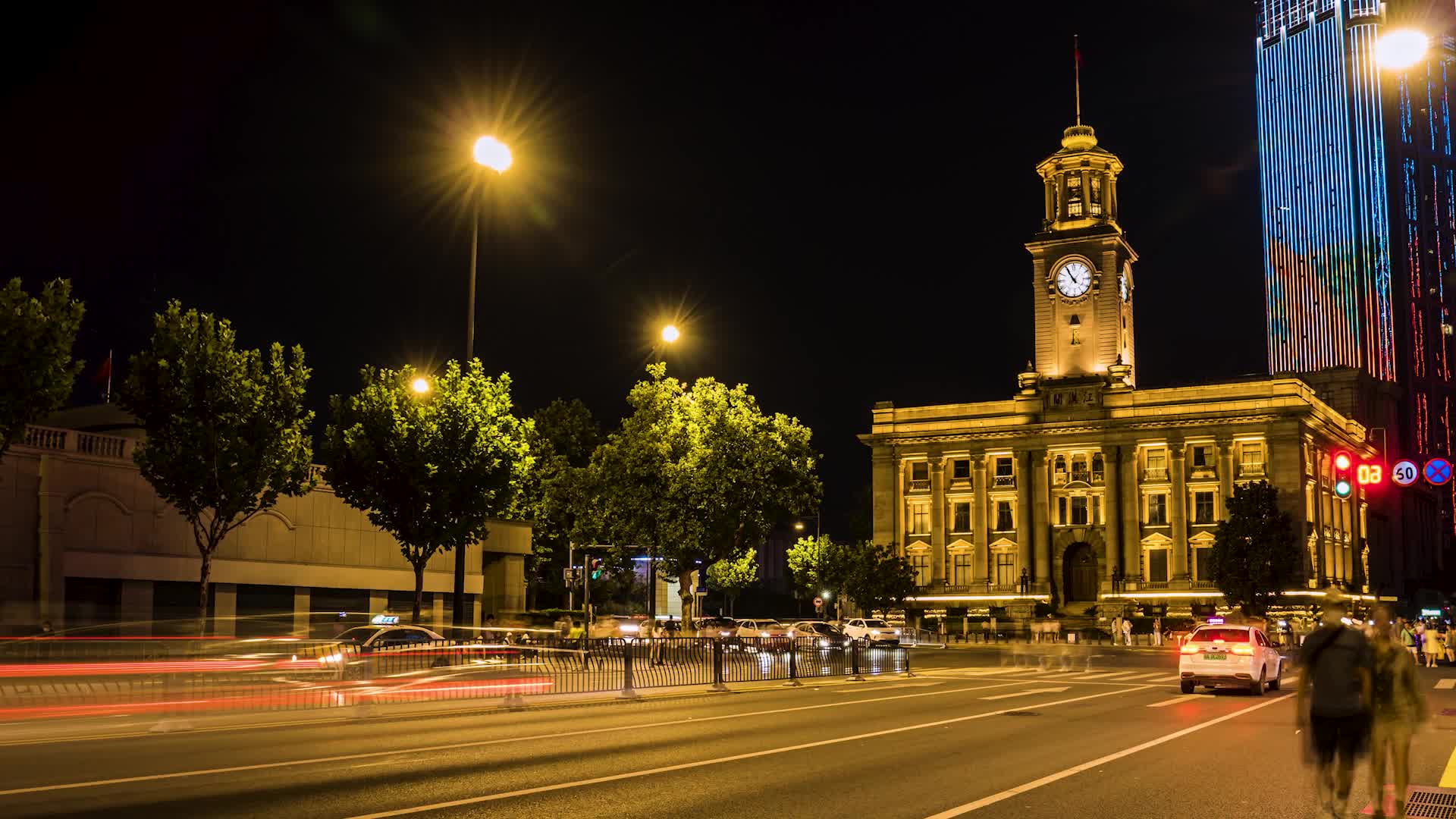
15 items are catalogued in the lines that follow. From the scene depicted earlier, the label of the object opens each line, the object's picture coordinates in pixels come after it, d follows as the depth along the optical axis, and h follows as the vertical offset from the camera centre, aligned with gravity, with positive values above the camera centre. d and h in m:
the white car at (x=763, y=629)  53.88 -3.16
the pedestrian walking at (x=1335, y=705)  11.41 -1.26
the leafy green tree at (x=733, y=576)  92.88 -1.39
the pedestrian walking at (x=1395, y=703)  11.71 -1.28
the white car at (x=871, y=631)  64.25 -3.66
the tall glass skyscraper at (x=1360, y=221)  160.12 +43.21
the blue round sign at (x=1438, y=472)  25.23 +1.52
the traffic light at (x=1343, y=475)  27.58 +1.62
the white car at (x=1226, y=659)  29.03 -2.23
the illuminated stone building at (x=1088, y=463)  99.06 +6.95
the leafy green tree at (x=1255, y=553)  82.12 +0.10
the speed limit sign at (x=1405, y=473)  27.19 +1.62
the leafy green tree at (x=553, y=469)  76.06 +4.94
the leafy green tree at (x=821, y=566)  95.88 -0.71
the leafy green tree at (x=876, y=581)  94.38 -1.73
